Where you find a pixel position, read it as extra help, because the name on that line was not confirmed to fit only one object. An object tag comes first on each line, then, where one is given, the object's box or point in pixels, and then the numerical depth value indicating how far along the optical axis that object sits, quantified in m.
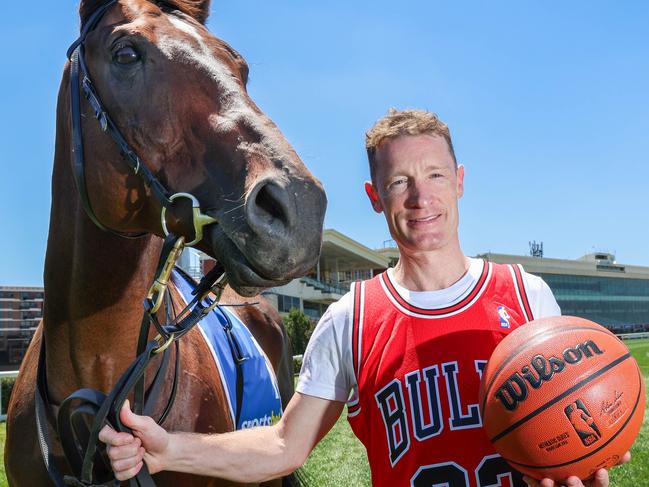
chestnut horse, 1.82
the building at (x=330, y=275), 39.97
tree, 27.19
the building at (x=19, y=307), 60.53
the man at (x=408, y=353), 1.98
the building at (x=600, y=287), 74.44
